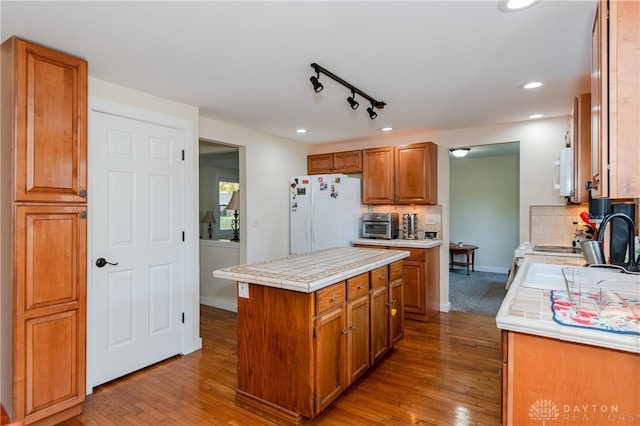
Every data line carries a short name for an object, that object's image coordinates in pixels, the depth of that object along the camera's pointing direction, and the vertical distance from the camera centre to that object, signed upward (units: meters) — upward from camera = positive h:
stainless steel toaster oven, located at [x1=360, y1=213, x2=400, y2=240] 4.39 -0.18
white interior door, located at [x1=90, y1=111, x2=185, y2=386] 2.56 -0.26
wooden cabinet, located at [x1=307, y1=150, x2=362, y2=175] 4.78 +0.71
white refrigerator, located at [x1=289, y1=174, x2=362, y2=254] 4.35 +0.01
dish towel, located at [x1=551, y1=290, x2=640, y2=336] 1.24 -0.41
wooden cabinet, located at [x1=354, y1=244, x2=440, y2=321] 3.97 -0.85
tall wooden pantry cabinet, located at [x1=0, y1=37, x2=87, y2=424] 1.96 -0.12
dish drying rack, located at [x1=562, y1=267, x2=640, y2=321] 1.40 -0.41
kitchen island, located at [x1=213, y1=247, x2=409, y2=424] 2.02 -0.77
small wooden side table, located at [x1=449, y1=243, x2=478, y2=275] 6.52 -0.80
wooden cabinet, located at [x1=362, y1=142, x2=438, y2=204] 4.23 +0.48
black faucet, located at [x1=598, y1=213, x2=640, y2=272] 2.12 -0.20
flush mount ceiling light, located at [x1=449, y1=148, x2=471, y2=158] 5.31 +0.92
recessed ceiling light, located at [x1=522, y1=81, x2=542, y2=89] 2.65 +0.99
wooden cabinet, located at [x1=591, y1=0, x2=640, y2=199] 1.24 +0.41
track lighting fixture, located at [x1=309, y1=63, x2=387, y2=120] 2.31 +0.98
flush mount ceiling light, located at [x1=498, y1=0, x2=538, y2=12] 1.59 +0.98
